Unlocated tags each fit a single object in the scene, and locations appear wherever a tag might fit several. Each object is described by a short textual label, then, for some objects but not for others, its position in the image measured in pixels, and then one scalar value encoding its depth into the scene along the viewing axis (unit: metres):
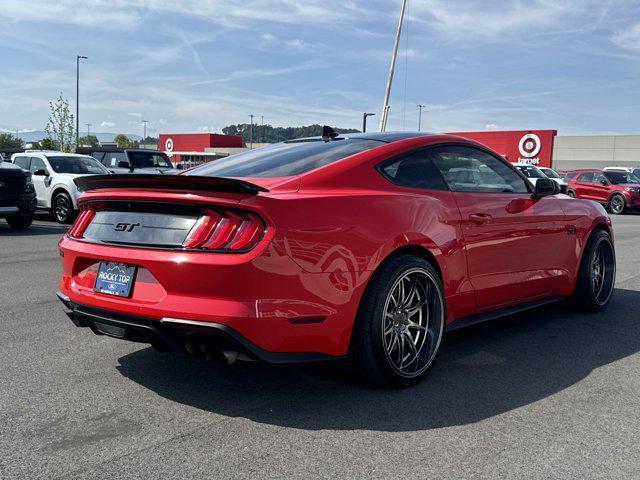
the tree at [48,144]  45.11
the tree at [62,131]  42.56
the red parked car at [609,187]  23.73
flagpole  28.73
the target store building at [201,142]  79.53
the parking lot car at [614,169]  26.98
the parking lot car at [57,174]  14.59
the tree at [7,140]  90.24
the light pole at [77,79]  48.98
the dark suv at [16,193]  12.23
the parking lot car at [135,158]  18.98
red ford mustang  3.07
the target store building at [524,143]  46.30
